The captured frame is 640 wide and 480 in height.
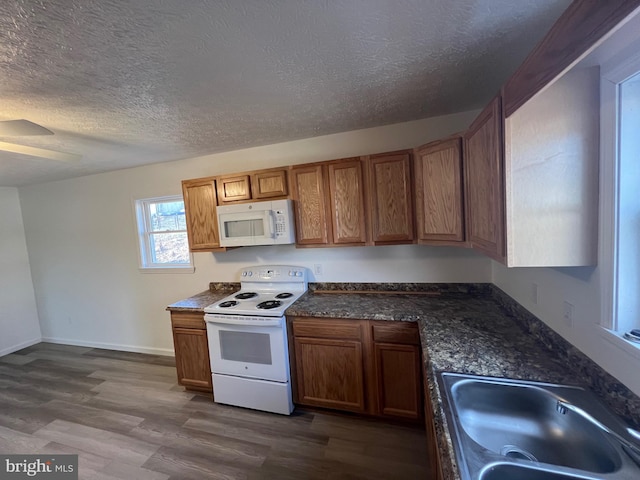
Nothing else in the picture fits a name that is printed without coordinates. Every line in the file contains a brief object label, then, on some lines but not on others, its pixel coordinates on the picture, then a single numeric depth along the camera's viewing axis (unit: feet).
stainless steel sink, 2.54
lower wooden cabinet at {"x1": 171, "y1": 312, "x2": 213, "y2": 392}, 8.32
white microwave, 7.88
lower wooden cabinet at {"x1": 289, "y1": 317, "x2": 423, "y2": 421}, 6.51
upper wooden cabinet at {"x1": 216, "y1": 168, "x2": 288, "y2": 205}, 8.09
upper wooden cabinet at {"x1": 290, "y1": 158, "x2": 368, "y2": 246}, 7.45
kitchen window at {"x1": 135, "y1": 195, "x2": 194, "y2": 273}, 10.96
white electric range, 7.24
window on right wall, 2.98
